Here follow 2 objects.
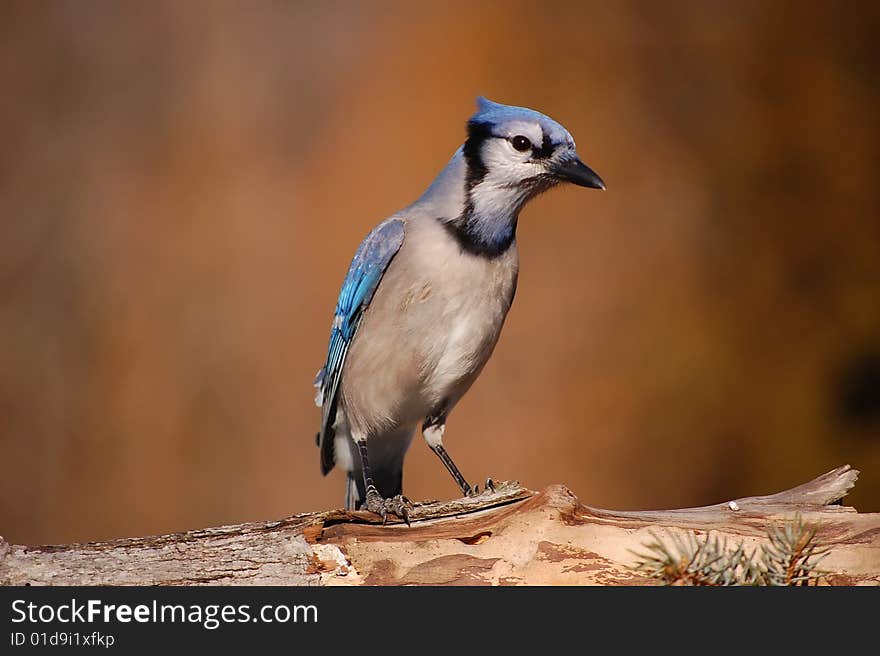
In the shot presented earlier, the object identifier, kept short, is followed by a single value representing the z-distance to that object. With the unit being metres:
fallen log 6.31
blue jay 6.40
